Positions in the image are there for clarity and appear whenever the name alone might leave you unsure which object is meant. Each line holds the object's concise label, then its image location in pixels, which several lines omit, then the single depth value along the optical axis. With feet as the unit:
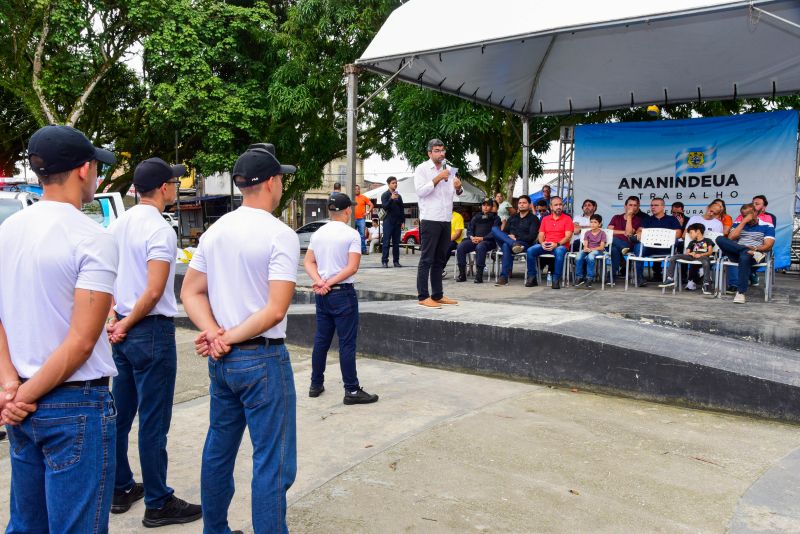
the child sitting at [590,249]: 30.71
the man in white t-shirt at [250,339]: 8.45
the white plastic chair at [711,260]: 27.86
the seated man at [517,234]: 32.58
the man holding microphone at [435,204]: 22.24
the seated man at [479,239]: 33.37
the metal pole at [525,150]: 42.07
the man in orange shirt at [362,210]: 45.57
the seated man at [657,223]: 31.53
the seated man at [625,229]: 31.65
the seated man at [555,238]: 30.71
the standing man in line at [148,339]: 10.65
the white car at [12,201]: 32.94
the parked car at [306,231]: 75.82
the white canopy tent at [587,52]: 24.32
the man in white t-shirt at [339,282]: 17.17
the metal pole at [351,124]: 29.91
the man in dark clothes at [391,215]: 40.83
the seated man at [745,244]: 25.64
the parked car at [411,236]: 79.54
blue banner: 35.70
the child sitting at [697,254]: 27.94
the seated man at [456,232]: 37.19
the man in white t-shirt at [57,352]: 6.72
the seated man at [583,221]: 33.37
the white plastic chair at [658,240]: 30.45
